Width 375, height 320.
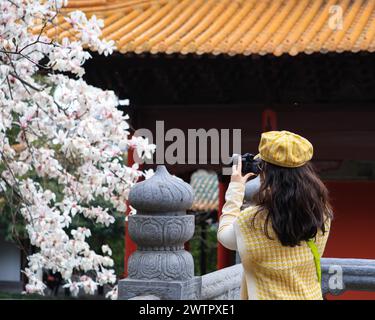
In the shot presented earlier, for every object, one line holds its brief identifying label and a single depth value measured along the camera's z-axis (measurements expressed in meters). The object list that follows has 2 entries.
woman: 5.24
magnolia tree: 10.43
